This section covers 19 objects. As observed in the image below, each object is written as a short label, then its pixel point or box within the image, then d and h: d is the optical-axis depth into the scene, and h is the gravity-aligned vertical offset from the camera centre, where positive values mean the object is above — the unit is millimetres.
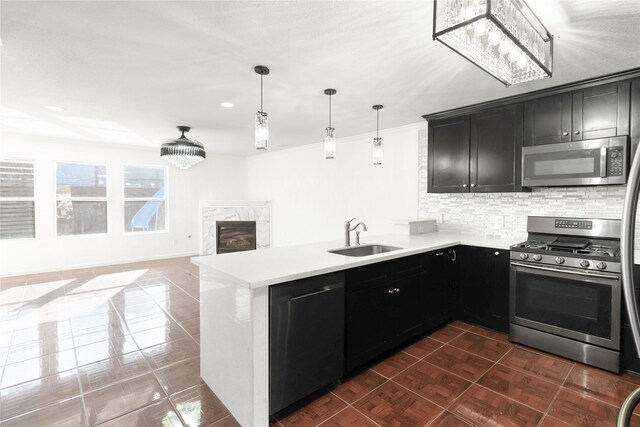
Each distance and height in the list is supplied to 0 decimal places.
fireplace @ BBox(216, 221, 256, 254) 6965 -620
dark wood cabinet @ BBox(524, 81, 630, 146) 2564 +793
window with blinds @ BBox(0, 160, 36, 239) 5172 +134
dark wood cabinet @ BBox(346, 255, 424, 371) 2256 -775
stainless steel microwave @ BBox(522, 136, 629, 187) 2537 +376
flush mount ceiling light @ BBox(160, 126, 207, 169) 3938 +699
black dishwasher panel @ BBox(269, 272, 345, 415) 1815 -789
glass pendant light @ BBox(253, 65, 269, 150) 2301 +556
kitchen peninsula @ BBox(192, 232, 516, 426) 1729 -615
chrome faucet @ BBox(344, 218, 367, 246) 2816 -244
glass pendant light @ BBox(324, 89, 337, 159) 2725 +554
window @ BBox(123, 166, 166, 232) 6371 +197
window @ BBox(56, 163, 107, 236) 5684 +170
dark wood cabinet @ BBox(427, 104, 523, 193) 3154 +590
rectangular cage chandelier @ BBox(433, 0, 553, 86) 1225 +775
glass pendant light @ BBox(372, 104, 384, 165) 3023 +525
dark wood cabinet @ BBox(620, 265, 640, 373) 2326 -1037
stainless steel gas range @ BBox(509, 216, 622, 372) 2396 -689
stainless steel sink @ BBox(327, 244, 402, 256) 2787 -386
